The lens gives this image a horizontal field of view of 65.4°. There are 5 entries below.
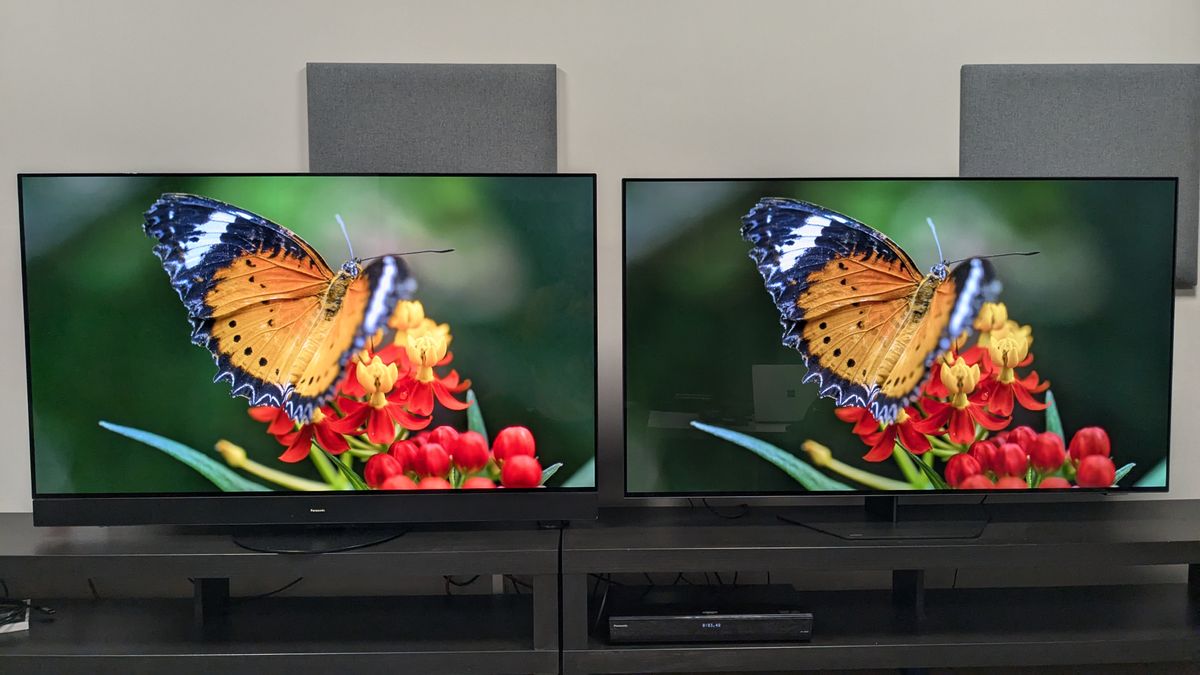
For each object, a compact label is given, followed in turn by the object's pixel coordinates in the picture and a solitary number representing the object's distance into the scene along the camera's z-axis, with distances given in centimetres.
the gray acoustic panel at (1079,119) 248
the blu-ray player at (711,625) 209
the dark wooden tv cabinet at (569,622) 205
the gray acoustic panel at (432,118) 243
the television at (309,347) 213
